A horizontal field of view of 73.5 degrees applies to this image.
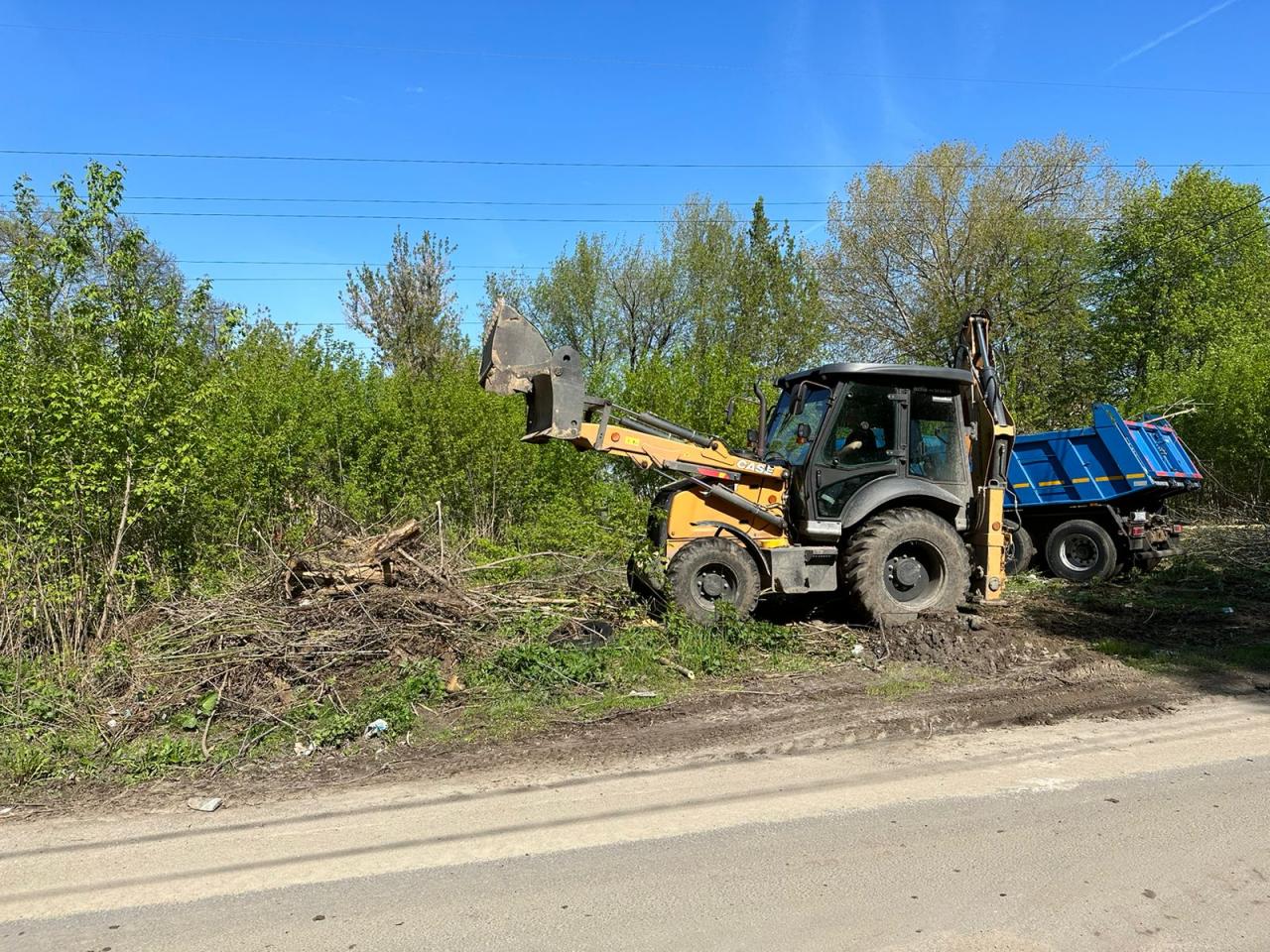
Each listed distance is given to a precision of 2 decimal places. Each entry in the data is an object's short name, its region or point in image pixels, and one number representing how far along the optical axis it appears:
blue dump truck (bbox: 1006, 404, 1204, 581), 12.53
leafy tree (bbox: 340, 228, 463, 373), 21.47
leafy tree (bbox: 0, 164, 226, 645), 6.88
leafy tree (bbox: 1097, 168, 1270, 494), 26.39
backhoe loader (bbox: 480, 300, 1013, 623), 8.31
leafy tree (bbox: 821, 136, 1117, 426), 26.83
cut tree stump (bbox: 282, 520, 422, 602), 7.35
